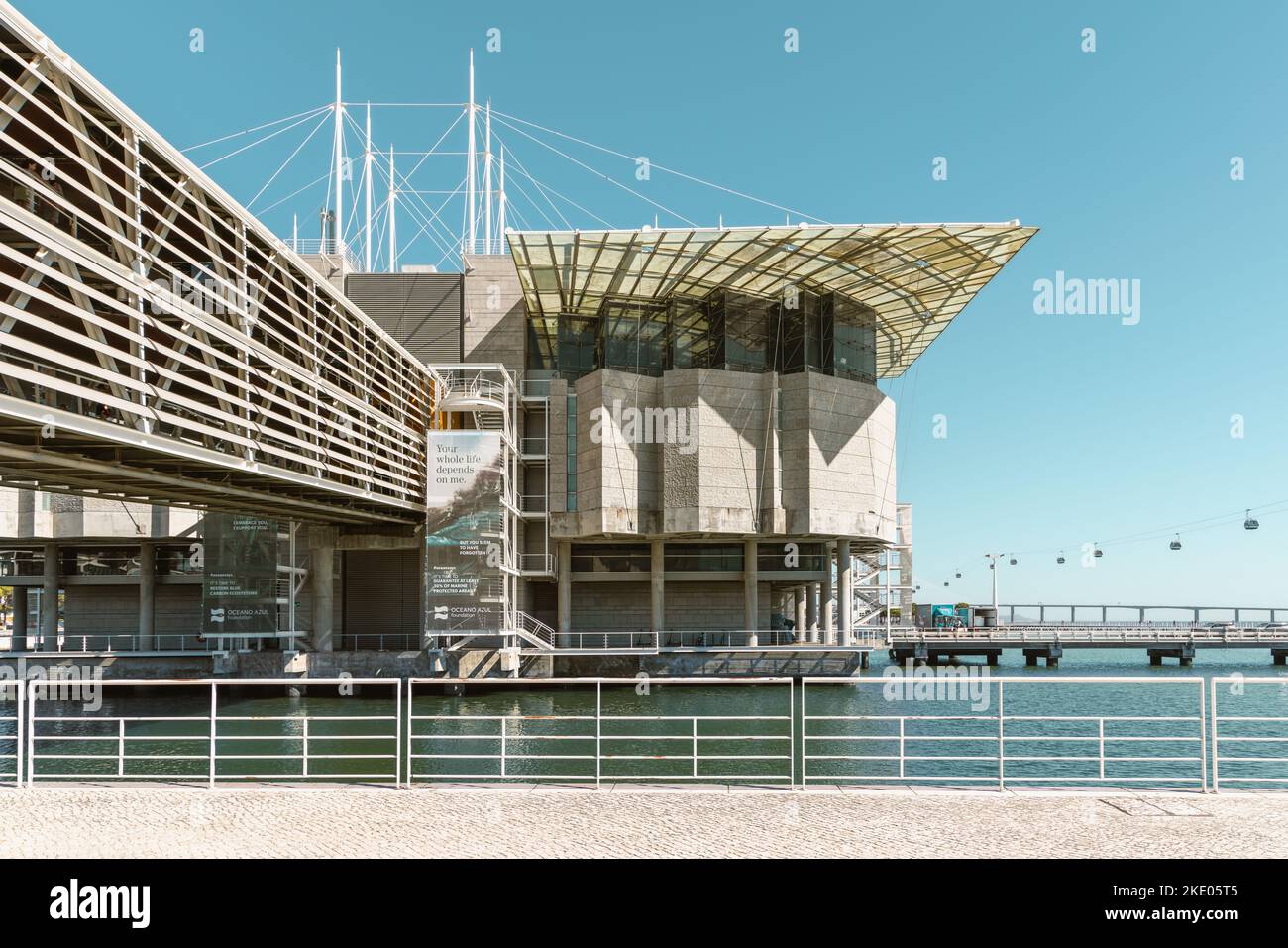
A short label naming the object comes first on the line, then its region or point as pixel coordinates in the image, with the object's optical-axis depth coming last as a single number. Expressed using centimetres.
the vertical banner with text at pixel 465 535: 3922
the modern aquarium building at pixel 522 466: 3284
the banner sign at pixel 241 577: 4109
